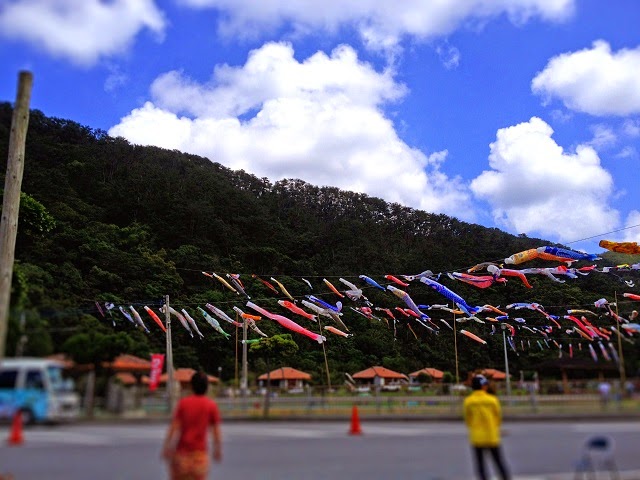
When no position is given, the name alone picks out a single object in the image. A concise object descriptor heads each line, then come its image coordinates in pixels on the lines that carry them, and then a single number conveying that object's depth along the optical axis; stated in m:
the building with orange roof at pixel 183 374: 17.63
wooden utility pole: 7.60
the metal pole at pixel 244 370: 13.63
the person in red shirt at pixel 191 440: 5.15
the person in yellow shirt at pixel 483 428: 6.48
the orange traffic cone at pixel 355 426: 10.09
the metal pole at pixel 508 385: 12.43
